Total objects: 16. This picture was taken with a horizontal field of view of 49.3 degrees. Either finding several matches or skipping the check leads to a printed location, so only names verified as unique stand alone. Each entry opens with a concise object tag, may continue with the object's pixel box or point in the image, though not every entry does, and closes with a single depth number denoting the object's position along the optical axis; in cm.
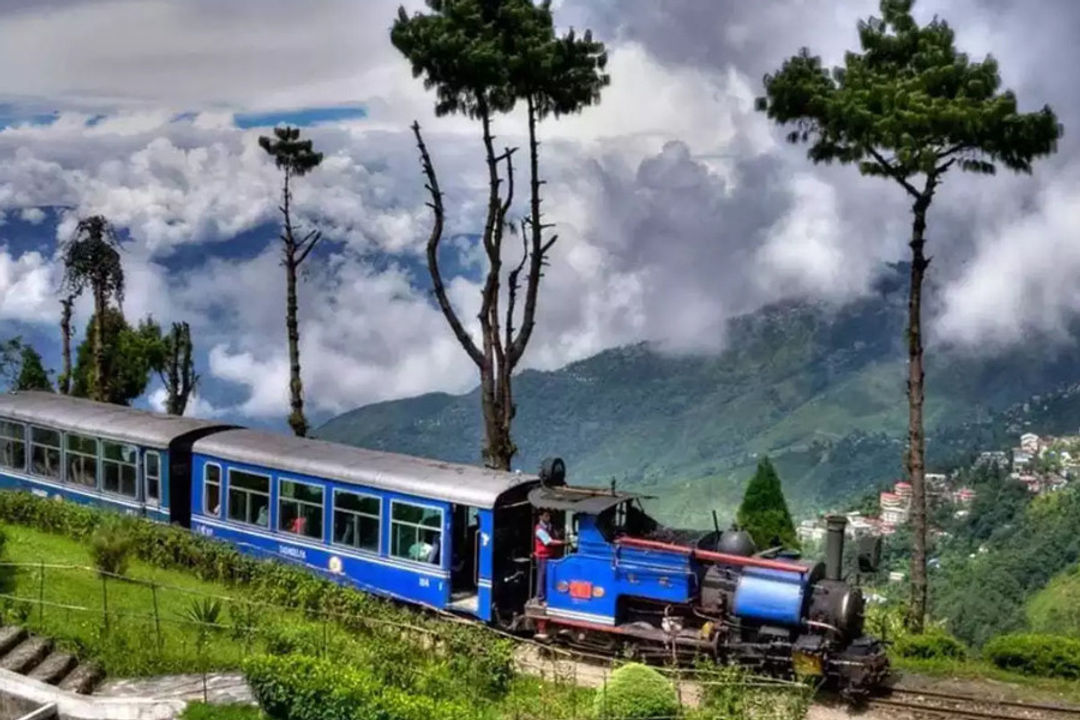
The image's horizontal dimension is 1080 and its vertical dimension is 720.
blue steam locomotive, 1681
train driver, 1812
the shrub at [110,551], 1830
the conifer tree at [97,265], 3253
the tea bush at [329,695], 1329
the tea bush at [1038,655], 1778
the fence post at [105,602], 1638
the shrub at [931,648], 1888
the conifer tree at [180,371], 3638
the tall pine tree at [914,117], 1956
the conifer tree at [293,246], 2872
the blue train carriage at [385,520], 1858
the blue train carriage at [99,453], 2338
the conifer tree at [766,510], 2456
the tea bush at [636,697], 1344
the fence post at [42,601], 1658
